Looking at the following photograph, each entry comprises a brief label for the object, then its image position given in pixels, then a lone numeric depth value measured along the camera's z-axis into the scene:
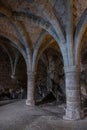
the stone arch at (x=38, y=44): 4.63
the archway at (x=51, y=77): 6.28
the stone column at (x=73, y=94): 3.13
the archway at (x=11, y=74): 7.22
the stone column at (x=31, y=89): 4.95
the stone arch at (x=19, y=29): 3.80
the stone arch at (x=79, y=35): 3.29
